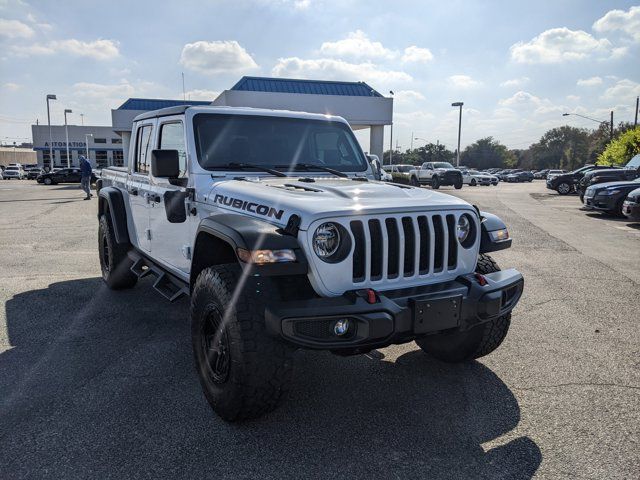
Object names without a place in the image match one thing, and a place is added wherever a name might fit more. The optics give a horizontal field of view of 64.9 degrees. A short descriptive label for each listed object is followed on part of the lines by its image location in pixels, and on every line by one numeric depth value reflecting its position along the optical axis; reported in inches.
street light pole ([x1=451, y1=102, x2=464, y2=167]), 1973.7
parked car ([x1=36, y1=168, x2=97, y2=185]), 1381.6
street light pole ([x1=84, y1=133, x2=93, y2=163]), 2416.1
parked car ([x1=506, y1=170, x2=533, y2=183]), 2175.2
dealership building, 923.4
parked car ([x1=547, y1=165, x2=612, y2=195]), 1016.9
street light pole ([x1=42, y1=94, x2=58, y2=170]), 1854.1
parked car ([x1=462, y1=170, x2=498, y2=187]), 1627.7
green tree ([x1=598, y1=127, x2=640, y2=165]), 1042.1
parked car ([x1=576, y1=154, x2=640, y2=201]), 745.6
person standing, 703.1
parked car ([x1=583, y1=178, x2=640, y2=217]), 564.1
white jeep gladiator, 106.3
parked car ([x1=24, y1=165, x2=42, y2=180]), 1958.7
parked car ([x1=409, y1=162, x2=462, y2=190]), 1180.5
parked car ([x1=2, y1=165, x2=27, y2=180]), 1849.2
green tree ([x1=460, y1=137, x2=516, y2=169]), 3946.9
